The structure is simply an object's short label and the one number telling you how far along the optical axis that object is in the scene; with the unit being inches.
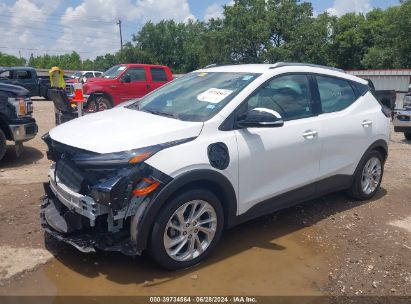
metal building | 760.3
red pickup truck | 528.1
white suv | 130.5
